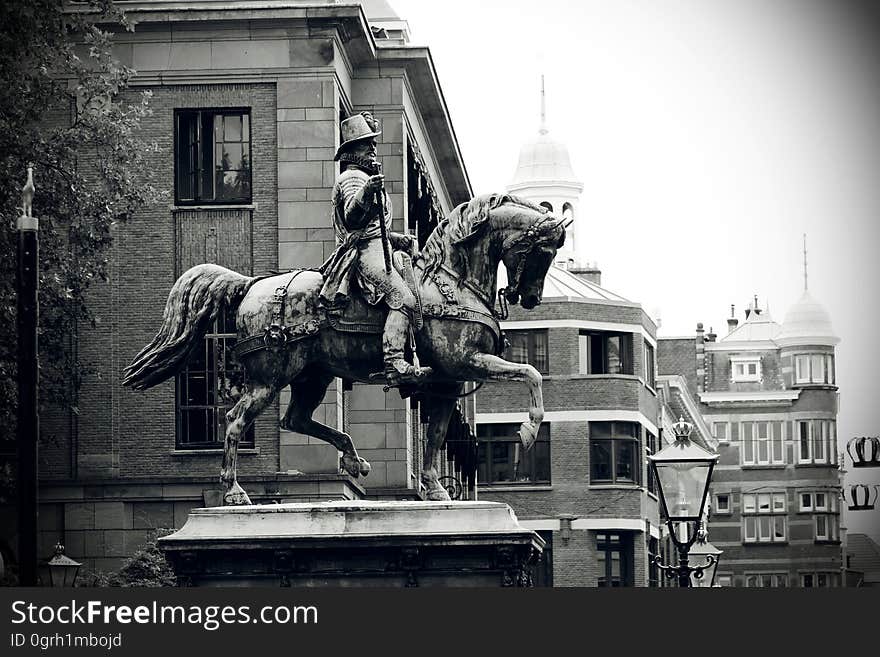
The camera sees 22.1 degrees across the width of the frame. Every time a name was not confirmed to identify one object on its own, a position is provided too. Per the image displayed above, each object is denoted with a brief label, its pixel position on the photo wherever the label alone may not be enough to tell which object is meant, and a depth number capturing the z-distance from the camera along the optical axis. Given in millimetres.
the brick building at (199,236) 46344
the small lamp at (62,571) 35531
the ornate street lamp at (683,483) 31078
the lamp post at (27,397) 21531
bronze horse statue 23453
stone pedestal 23125
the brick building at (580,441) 83000
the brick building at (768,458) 130625
